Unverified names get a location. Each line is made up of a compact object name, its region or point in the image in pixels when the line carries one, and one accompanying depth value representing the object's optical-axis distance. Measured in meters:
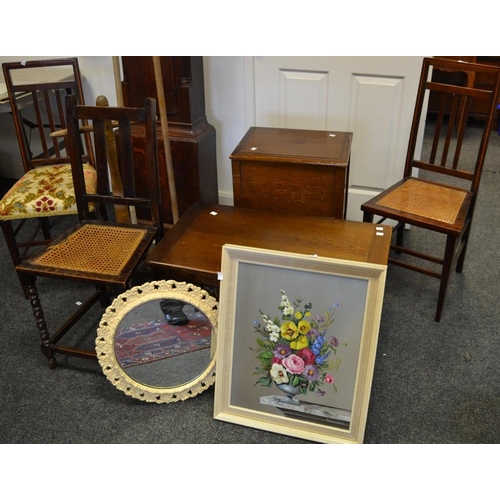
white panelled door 2.48
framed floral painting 1.59
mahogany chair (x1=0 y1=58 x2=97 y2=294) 2.23
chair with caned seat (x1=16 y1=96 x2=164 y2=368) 1.81
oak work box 2.14
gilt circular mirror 1.76
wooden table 1.83
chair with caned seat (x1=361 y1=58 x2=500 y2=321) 2.08
